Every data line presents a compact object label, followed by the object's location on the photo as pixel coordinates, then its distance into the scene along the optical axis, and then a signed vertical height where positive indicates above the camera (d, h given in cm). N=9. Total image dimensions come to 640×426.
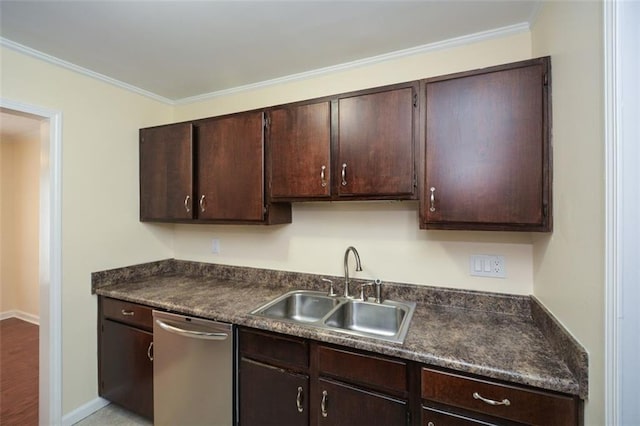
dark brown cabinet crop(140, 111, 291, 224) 192 +28
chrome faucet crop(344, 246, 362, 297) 183 -36
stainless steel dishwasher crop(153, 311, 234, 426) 160 -96
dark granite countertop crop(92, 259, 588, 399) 107 -58
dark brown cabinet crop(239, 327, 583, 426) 106 -79
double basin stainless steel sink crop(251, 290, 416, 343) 167 -64
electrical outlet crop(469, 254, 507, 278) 161 -32
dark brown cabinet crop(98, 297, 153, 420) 191 -102
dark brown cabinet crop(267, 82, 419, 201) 151 +38
